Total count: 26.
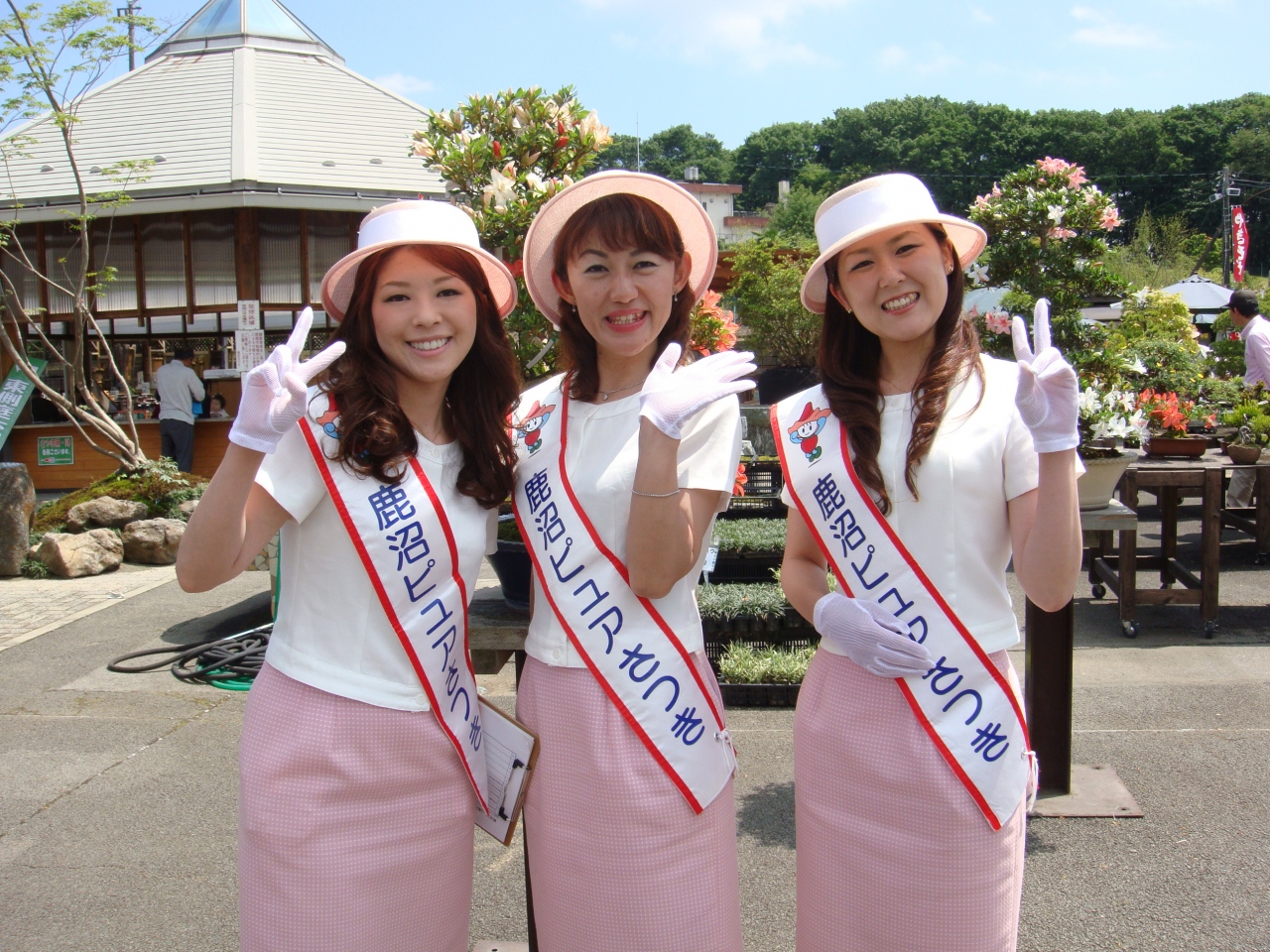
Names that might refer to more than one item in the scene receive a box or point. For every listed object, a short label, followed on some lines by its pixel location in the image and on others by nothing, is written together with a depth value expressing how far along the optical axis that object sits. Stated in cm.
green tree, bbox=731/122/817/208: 8019
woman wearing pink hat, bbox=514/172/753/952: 161
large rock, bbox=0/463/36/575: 743
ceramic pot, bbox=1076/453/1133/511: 404
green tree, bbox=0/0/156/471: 911
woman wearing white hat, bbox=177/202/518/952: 159
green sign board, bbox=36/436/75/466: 1197
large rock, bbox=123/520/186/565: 777
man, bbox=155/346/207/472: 1077
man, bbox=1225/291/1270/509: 725
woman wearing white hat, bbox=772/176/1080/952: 157
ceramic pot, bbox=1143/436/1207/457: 549
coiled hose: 498
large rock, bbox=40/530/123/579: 739
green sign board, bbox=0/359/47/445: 898
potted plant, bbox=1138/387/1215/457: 549
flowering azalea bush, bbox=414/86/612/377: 332
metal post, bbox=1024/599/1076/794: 321
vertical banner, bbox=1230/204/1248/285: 2716
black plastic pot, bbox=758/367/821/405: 1388
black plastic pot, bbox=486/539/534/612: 230
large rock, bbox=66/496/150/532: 825
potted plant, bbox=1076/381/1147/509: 406
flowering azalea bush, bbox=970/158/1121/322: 562
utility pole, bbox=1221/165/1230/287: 3263
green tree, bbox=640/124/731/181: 8306
